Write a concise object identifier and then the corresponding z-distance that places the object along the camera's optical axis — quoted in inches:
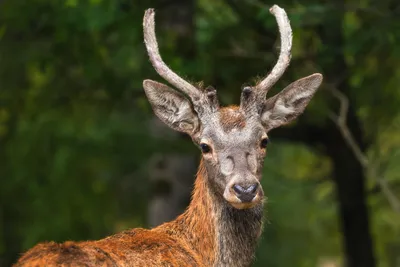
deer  755.4
